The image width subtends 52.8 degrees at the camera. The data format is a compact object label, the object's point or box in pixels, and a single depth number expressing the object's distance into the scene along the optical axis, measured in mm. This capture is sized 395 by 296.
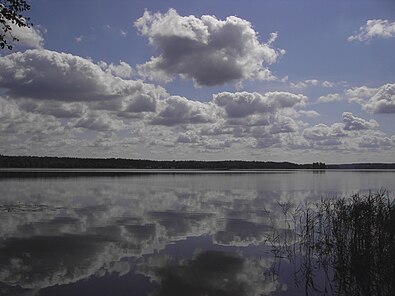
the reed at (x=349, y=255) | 9078
